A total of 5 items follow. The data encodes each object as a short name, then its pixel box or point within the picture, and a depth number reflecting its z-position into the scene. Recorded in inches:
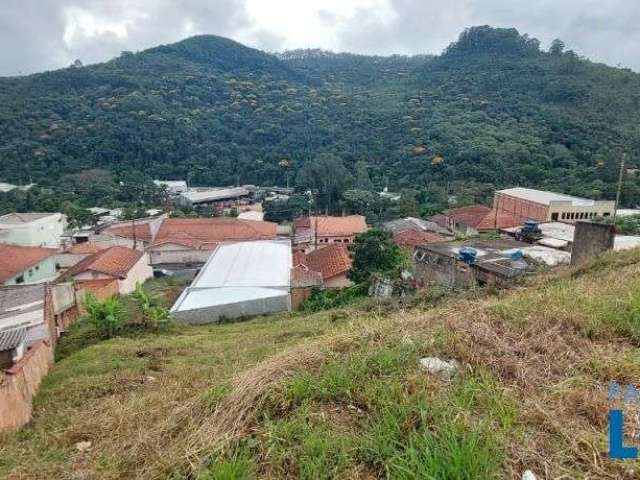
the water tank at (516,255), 556.1
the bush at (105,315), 488.4
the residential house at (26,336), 246.2
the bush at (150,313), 518.0
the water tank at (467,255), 558.9
